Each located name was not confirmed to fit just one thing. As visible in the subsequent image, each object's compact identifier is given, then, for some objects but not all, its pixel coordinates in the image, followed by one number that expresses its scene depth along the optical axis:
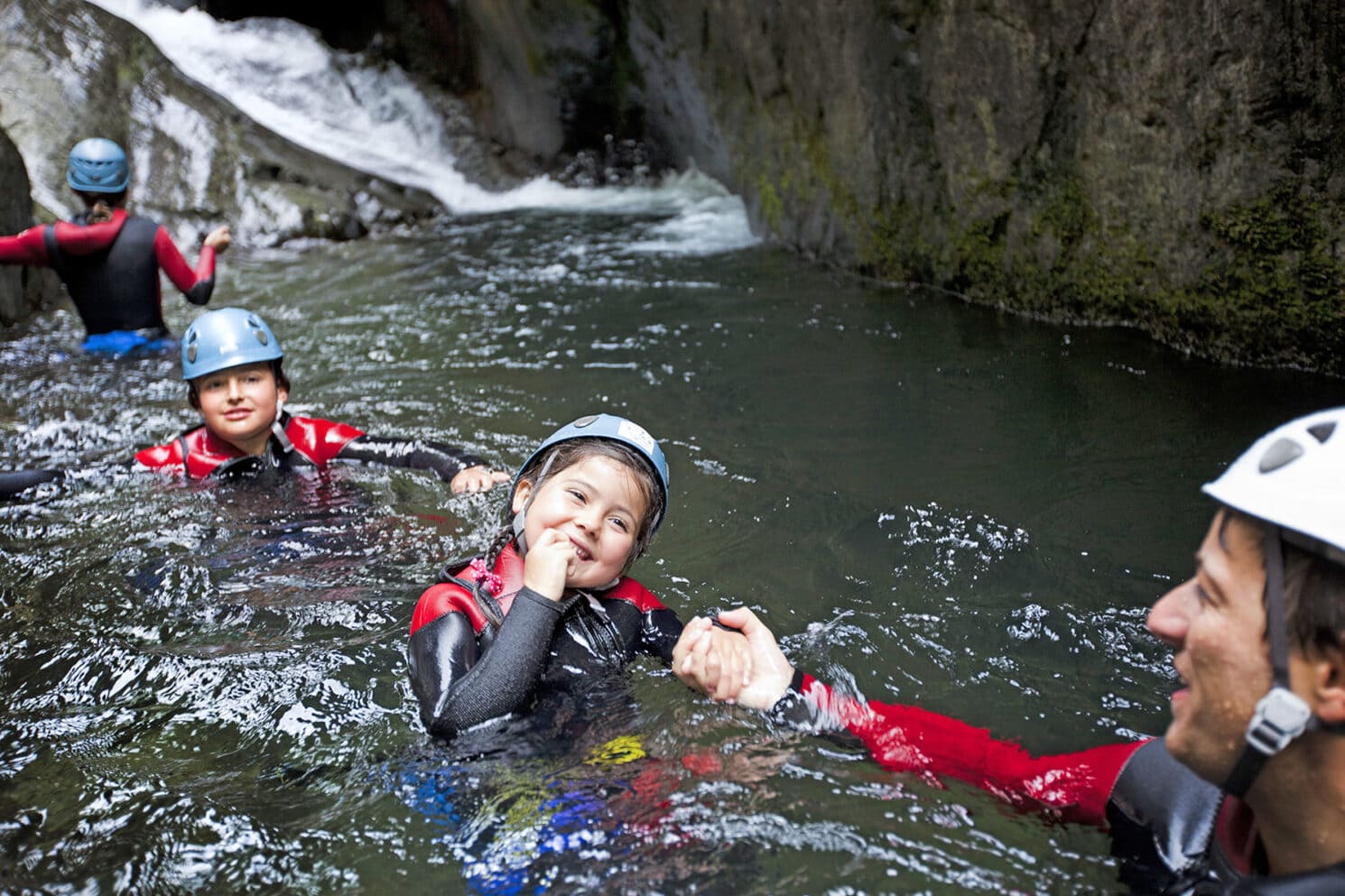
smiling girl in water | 2.82
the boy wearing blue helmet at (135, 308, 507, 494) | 4.89
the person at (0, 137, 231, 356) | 7.25
